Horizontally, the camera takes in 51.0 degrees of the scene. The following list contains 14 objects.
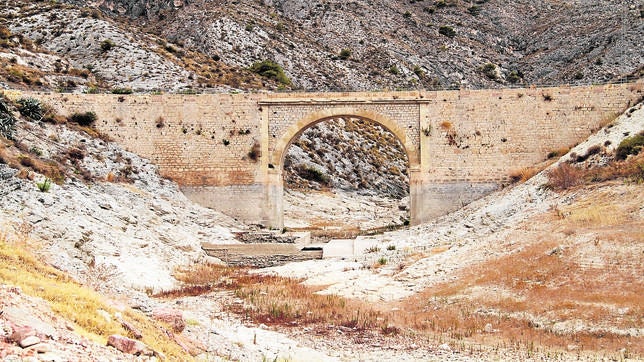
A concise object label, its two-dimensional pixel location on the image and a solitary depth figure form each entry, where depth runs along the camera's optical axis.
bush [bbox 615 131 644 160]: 24.92
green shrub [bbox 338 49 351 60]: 69.88
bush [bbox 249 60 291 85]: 60.38
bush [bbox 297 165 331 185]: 48.53
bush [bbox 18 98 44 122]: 30.88
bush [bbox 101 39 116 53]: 53.66
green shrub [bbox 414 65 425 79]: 70.47
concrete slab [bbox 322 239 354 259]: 26.12
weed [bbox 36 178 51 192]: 21.67
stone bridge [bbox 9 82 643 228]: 32.41
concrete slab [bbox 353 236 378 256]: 26.41
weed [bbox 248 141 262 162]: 33.75
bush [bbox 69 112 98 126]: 34.12
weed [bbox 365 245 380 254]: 25.94
